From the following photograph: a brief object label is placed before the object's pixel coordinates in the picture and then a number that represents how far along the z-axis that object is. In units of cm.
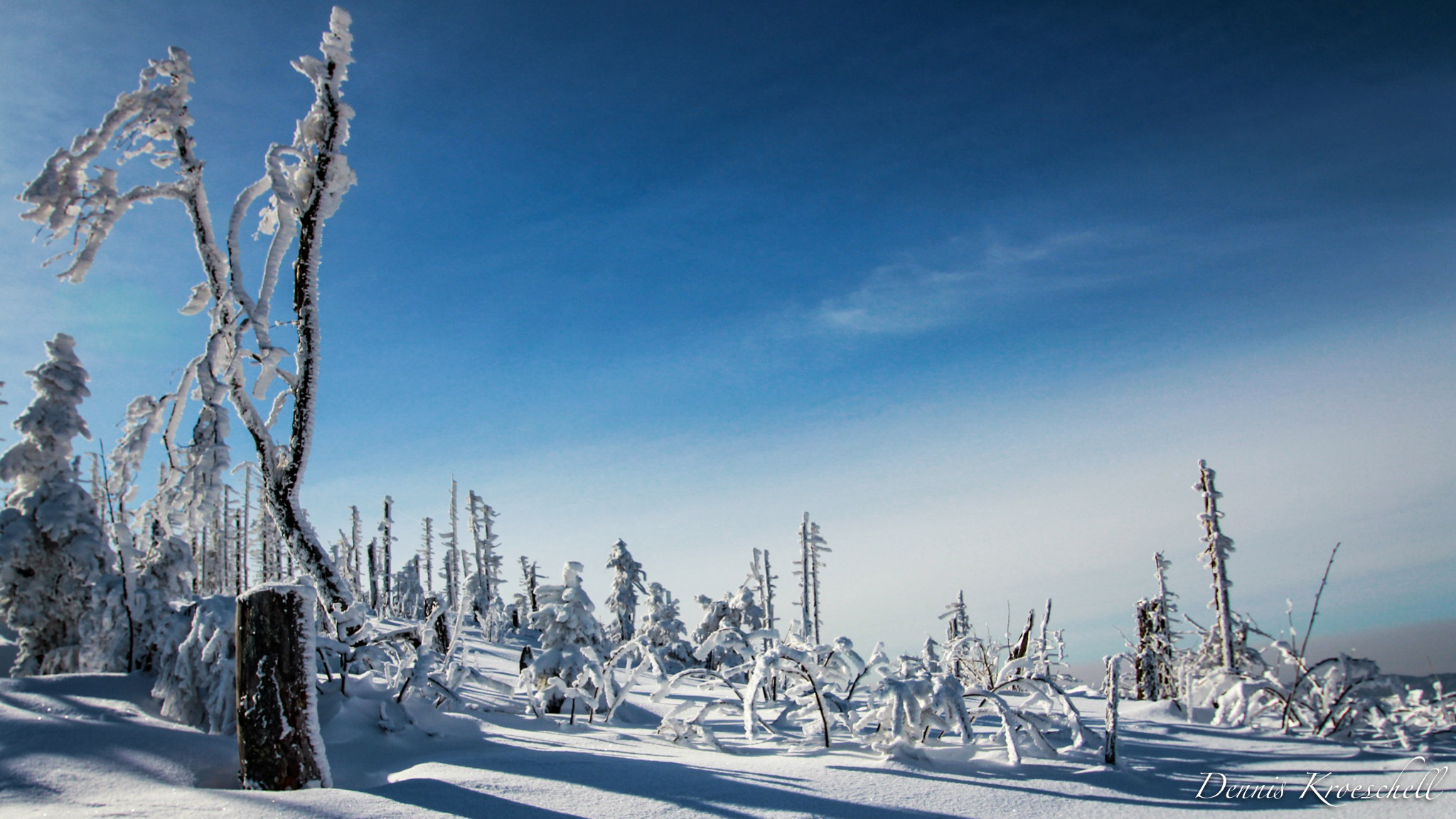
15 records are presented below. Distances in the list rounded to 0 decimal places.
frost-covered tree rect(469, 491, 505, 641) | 4841
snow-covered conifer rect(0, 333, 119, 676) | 1288
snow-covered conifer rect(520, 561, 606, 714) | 914
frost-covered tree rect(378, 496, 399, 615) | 4869
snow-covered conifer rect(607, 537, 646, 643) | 3594
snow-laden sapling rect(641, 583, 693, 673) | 3072
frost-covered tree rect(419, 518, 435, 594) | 5998
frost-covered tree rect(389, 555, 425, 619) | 5228
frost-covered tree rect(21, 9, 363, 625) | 788
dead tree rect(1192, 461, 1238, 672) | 2375
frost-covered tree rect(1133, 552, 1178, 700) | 1360
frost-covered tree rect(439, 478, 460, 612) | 5500
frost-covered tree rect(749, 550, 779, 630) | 4312
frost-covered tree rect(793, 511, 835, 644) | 4372
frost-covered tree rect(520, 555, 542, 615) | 4162
